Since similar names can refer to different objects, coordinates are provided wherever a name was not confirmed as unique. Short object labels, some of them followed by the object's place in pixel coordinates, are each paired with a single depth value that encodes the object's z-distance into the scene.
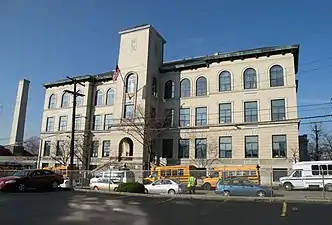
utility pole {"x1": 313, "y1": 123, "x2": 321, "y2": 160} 68.89
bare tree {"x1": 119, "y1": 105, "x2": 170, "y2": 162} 48.16
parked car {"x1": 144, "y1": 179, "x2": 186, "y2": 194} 26.82
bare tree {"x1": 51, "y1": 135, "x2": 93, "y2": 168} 55.34
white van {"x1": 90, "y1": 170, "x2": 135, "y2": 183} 31.56
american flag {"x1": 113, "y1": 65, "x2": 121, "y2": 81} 48.90
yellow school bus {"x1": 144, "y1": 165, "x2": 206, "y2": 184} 33.94
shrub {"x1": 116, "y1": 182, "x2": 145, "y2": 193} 25.00
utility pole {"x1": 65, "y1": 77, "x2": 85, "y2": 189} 28.37
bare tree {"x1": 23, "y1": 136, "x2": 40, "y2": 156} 125.97
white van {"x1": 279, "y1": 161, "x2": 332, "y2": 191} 30.55
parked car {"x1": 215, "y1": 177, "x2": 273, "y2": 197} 23.98
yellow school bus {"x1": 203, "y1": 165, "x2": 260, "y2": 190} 32.29
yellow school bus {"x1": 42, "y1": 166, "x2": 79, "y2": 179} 40.61
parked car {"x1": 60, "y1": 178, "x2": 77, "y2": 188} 29.44
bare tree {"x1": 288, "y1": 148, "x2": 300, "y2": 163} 41.22
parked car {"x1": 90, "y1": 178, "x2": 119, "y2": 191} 29.00
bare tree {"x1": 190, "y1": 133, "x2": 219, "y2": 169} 46.22
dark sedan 24.17
